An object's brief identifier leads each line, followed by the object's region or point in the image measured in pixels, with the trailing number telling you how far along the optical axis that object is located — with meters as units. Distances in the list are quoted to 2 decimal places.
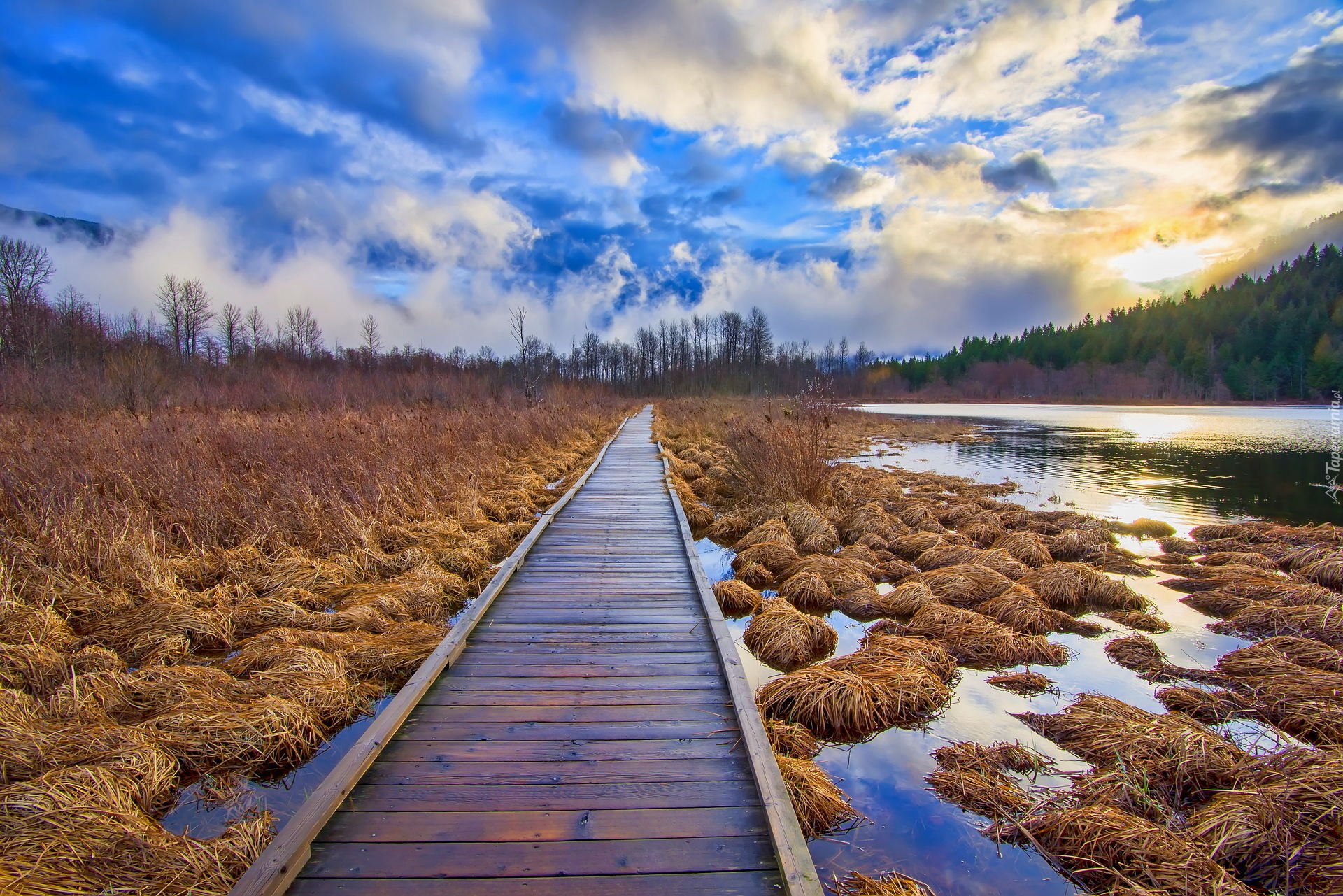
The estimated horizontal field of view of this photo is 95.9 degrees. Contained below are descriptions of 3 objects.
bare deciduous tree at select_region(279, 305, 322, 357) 58.56
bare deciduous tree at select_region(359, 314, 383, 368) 53.06
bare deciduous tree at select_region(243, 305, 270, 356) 51.32
